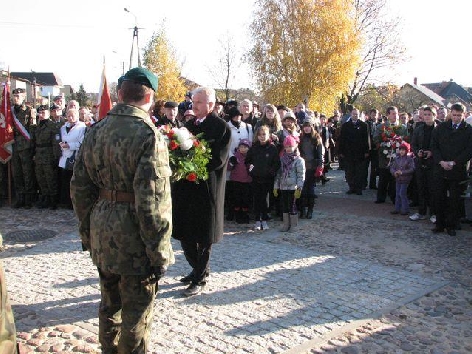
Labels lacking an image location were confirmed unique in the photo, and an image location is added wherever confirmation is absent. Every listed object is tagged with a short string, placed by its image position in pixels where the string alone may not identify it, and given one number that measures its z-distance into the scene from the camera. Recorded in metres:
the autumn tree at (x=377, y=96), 38.32
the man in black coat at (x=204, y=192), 5.16
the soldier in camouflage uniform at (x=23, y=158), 10.66
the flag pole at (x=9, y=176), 10.86
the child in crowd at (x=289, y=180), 8.28
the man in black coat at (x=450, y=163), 8.06
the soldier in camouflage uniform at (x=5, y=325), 2.27
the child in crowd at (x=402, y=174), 9.87
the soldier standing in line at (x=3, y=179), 11.37
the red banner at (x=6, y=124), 10.41
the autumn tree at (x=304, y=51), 29.89
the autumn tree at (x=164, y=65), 36.33
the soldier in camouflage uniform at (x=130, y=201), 3.10
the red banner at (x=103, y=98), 9.50
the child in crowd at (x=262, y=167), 8.51
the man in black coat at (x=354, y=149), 12.40
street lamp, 34.19
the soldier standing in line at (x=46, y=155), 10.32
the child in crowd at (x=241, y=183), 8.99
